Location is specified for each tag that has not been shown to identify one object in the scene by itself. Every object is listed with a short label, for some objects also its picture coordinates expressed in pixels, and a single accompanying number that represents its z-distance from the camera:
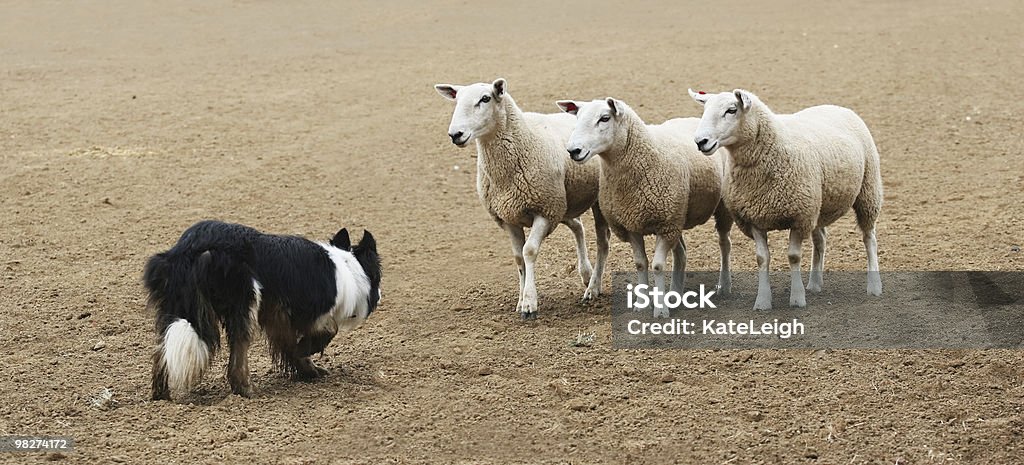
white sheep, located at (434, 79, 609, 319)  9.27
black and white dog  7.29
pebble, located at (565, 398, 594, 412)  7.35
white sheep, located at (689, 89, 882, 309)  8.68
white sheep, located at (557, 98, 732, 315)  8.83
